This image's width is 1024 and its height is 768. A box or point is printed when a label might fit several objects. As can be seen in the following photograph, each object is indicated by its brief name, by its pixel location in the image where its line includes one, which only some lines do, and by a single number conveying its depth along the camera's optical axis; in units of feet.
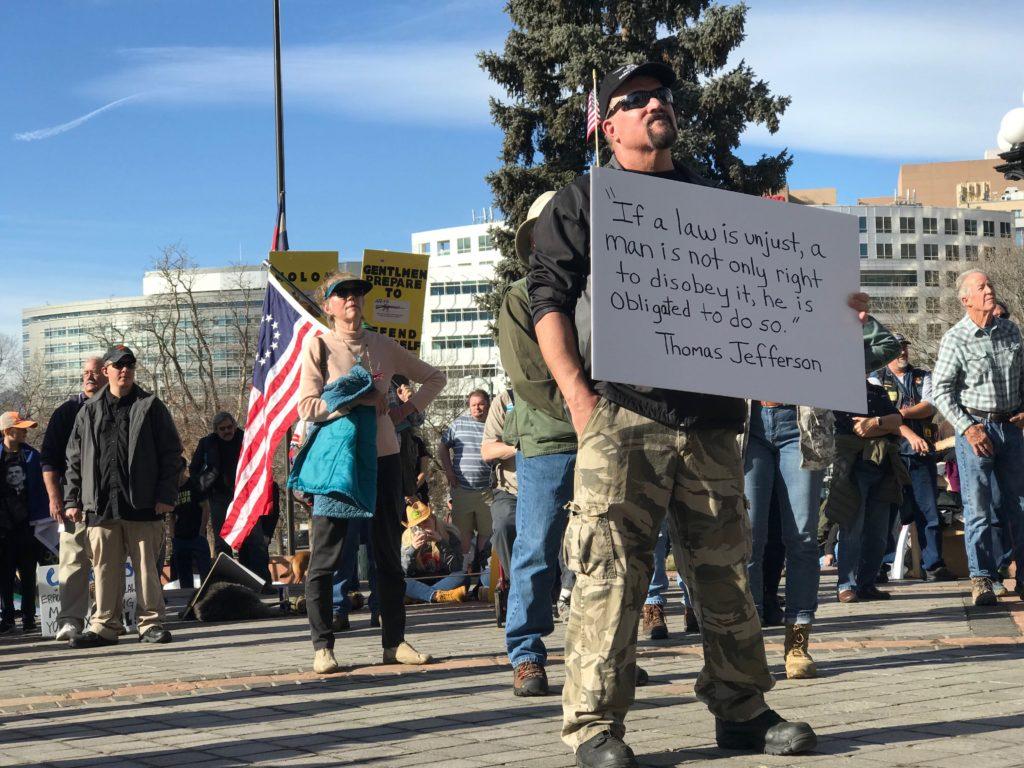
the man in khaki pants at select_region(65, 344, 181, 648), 32.63
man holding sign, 14.37
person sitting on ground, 41.65
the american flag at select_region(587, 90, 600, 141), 24.04
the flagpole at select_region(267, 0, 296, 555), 48.57
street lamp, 41.88
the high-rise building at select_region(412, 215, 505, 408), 412.57
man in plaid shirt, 31.65
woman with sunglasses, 24.23
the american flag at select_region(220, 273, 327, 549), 36.14
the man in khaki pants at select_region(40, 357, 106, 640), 34.06
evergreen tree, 109.29
